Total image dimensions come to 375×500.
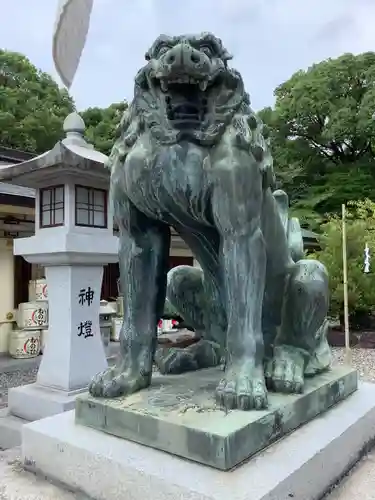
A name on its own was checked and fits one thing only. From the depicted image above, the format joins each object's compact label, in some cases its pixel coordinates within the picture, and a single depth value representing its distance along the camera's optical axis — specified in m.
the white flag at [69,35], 3.28
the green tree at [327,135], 13.16
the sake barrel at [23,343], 6.48
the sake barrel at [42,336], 6.59
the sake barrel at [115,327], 7.50
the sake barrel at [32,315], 6.52
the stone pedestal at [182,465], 1.03
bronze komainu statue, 1.27
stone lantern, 3.60
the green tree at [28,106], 12.42
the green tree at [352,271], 7.54
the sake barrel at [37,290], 6.76
